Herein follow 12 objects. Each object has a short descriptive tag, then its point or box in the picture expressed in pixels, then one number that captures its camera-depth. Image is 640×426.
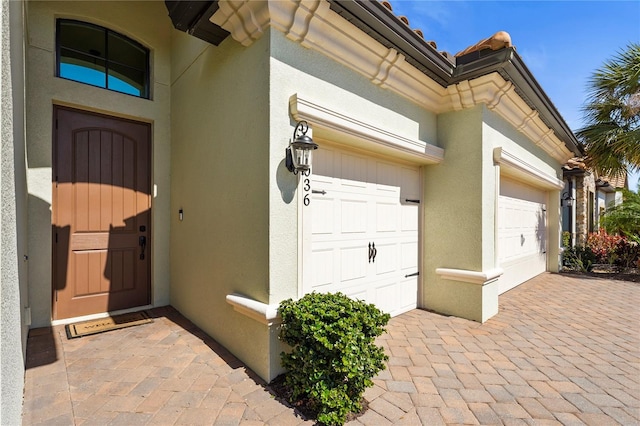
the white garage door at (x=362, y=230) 3.23
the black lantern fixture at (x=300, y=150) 2.59
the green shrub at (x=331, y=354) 2.07
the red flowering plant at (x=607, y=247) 8.59
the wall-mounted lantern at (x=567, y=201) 8.69
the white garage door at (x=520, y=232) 5.78
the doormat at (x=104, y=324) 3.46
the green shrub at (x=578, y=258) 8.40
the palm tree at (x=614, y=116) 6.61
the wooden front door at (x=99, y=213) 3.77
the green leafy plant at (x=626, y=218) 8.21
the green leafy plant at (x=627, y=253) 8.27
